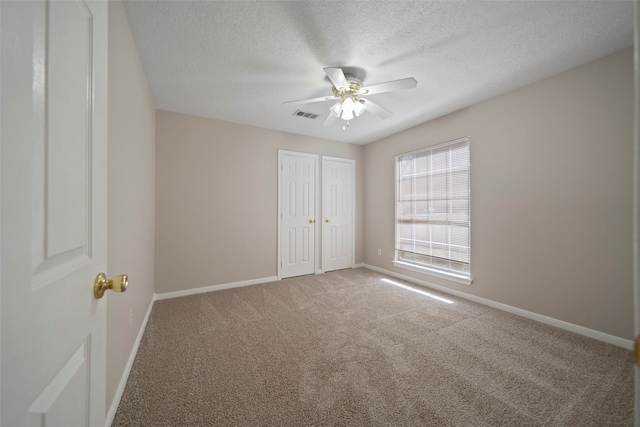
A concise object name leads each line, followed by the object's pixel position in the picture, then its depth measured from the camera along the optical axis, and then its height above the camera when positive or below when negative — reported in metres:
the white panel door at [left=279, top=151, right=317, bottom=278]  3.98 +0.03
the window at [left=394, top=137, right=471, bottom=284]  3.19 +0.06
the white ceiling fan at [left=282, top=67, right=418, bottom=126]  1.98 +1.16
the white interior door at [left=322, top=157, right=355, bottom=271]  4.41 +0.04
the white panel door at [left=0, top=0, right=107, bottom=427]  0.35 +0.01
